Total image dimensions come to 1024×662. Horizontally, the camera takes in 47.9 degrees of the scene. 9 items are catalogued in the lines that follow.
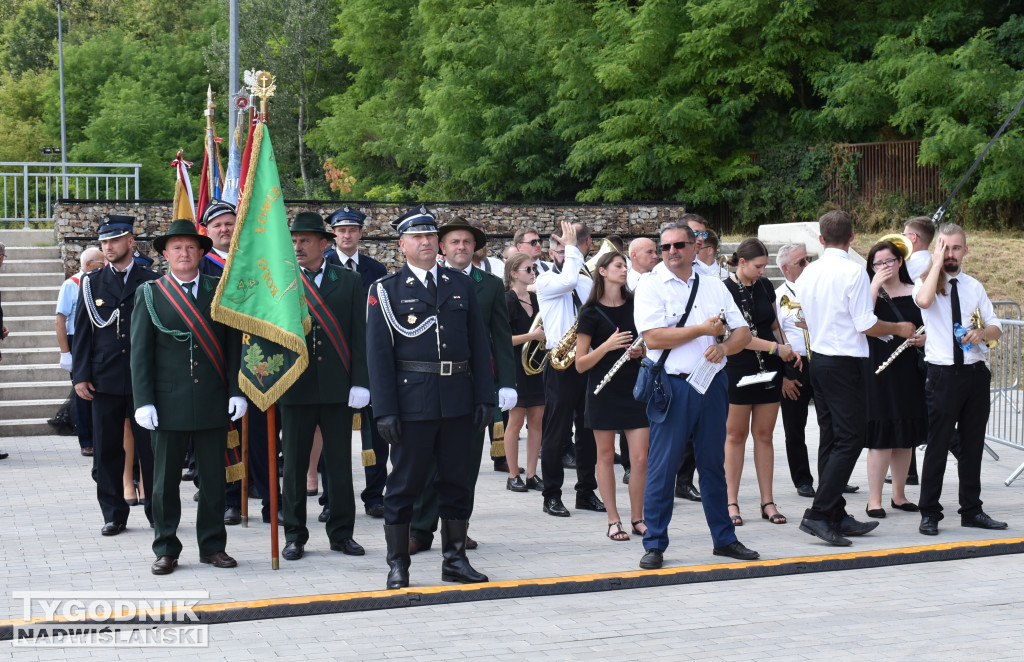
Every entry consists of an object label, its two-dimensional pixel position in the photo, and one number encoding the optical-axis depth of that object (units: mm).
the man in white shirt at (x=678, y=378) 6855
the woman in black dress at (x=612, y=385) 7676
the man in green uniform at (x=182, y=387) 6887
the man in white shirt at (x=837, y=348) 7238
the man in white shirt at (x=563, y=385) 8633
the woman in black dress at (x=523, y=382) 9680
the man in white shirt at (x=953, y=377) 7793
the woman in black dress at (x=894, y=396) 8312
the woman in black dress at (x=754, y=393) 8227
